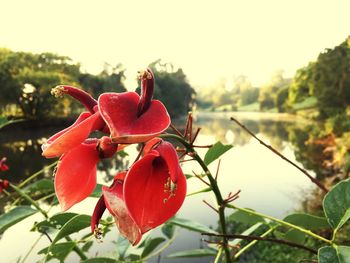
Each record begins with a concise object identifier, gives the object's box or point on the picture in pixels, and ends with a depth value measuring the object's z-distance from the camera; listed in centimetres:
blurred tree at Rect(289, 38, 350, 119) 1867
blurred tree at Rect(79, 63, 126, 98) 1741
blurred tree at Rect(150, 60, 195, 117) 2104
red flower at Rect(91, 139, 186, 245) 23
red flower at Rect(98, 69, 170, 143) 21
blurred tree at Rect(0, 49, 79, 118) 1785
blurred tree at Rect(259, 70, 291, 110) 4234
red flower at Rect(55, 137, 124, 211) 24
